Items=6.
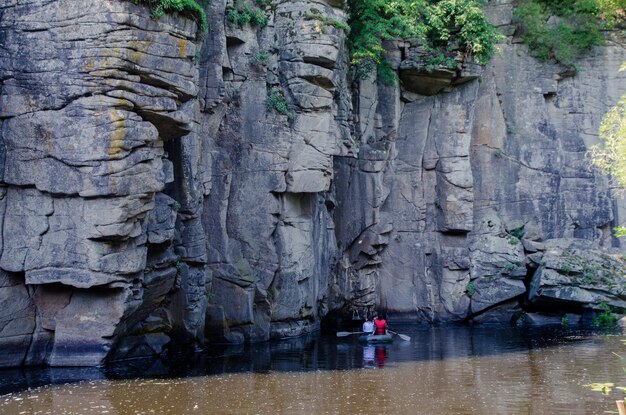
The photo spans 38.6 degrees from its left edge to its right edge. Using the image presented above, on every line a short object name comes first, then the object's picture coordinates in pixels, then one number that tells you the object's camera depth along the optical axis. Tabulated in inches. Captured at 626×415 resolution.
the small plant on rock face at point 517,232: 1386.6
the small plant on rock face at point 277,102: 1096.8
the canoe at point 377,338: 1095.6
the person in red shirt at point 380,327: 1123.9
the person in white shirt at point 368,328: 1147.3
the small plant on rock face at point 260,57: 1086.4
